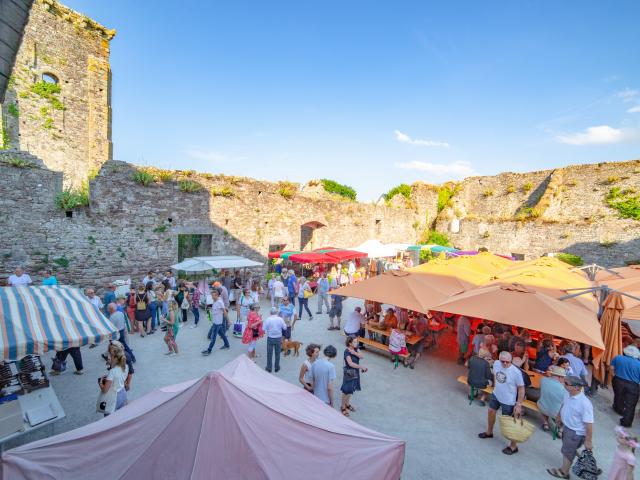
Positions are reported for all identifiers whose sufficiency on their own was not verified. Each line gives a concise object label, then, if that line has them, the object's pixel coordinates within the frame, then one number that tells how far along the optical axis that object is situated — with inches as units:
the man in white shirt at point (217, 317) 302.2
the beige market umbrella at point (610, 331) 236.1
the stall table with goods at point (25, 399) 154.1
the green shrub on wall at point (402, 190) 1082.6
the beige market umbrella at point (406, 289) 274.8
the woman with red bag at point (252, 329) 282.0
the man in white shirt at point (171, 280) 410.3
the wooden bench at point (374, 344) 304.5
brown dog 302.2
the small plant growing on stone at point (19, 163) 356.8
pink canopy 96.0
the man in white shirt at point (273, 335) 259.0
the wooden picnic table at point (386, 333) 293.8
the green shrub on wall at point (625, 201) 773.9
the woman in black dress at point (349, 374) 207.3
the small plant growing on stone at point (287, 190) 602.2
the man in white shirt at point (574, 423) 157.1
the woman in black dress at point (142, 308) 335.6
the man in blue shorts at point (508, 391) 181.0
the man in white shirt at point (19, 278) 330.6
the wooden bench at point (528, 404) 207.5
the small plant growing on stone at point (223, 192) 518.6
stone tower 606.9
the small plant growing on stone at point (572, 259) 722.2
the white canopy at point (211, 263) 403.2
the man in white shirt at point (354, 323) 312.2
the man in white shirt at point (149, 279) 369.8
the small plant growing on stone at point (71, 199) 386.0
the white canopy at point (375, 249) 623.2
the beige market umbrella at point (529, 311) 203.0
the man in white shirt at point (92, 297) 304.7
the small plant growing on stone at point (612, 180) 823.9
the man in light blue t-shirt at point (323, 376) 189.0
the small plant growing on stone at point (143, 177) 441.4
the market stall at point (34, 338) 155.0
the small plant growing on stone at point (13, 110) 588.1
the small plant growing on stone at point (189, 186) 484.1
